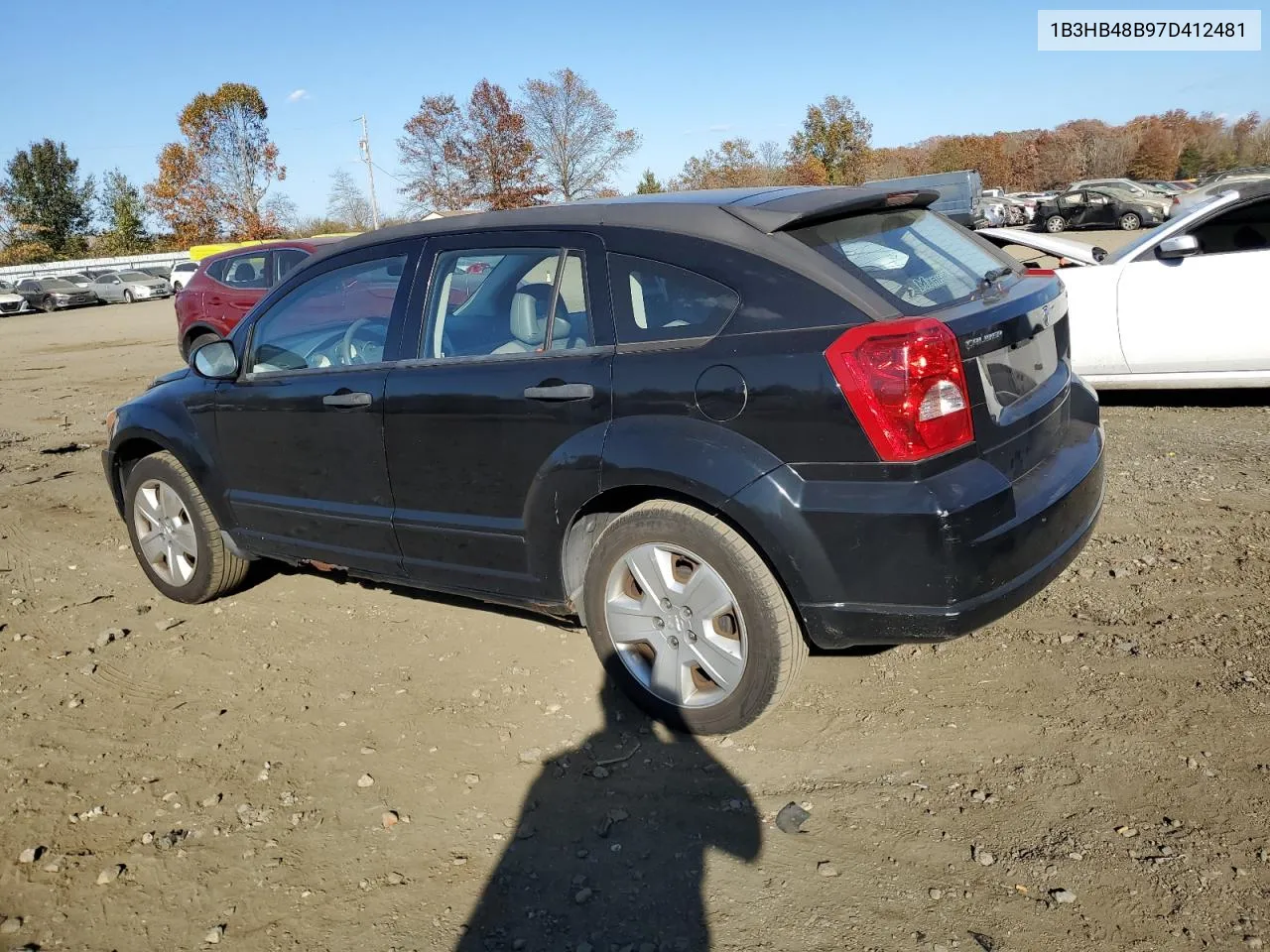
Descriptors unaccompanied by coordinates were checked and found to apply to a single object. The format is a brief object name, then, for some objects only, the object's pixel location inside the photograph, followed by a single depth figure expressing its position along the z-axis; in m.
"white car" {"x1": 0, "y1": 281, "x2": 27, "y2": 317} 35.22
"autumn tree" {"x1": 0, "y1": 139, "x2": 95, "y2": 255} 62.12
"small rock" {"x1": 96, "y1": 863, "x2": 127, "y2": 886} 2.92
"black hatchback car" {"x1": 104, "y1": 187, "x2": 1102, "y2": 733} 2.91
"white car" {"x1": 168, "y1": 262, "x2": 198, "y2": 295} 37.19
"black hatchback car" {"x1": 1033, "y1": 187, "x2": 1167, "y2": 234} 32.16
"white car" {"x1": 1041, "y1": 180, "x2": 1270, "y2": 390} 6.47
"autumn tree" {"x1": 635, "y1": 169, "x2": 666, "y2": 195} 50.88
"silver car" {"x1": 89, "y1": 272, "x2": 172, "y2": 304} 39.03
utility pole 56.31
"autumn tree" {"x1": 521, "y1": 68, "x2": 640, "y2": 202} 49.91
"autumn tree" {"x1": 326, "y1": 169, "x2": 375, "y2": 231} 67.19
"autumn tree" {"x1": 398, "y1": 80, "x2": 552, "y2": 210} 49.60
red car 12.17
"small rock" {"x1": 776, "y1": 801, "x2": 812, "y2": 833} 2.90
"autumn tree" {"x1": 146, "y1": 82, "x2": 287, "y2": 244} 56.56
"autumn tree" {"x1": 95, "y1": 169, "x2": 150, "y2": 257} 60.97
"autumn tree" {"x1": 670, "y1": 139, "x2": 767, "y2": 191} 51.53
